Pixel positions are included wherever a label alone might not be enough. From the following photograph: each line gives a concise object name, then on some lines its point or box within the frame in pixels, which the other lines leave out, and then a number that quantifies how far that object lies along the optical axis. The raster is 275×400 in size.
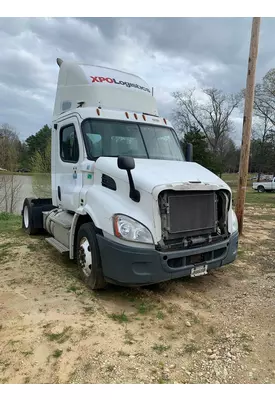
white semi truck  3.88
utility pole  7.74
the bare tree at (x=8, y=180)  23.77
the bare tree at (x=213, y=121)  50.28
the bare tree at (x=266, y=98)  32.97
